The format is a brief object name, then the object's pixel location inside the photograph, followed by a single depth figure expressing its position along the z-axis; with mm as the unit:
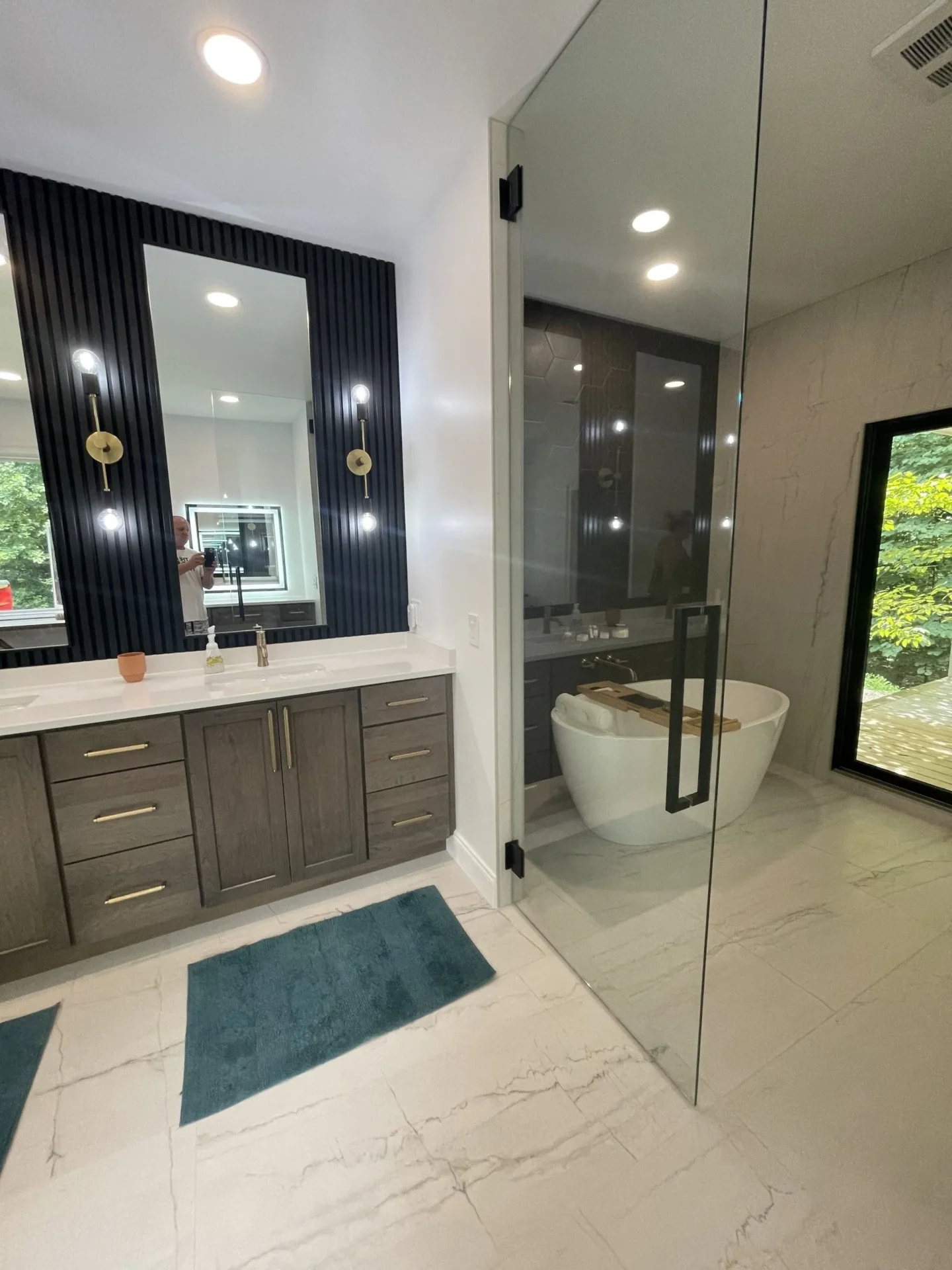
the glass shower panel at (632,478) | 1418
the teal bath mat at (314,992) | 1502
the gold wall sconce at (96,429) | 2012
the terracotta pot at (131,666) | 2094
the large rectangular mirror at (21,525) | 1919
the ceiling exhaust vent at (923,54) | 1413
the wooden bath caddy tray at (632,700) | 1890
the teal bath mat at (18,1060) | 1370
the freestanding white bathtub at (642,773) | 1990
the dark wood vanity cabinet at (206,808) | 1683
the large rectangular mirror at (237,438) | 2178
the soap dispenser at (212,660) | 2236
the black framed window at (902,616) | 2775
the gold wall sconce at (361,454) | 2504
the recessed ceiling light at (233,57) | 1402
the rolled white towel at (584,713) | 2254
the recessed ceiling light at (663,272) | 1807
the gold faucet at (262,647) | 2359
